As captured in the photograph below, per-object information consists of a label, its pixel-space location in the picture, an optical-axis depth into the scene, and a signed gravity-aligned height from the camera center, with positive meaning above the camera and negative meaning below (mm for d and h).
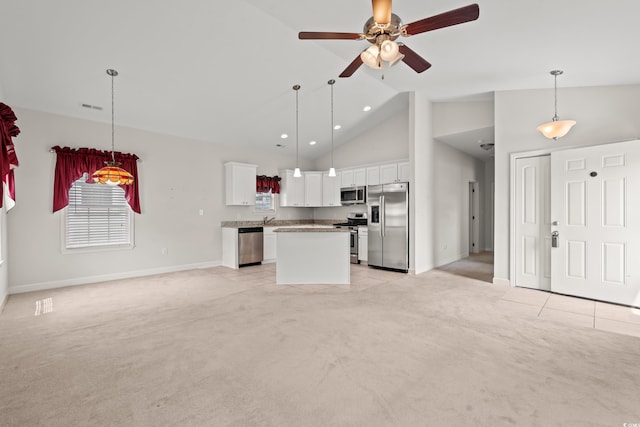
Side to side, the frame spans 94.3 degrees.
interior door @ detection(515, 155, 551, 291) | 4395 -169
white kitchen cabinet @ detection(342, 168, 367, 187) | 7109 +867
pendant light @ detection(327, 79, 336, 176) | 5028 +2226
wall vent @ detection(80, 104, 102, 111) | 4578 +1661
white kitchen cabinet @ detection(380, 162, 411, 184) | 6367 +880
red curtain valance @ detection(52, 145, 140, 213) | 4633 +778
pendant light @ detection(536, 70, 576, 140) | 3805 +1107
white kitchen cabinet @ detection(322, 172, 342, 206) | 7586 +603
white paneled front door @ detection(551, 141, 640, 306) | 3686 -126
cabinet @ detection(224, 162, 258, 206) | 6602 +665
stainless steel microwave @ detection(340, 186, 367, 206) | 7023 +413
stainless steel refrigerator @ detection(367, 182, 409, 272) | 5793 -265
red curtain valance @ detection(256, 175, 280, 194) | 7211 +717
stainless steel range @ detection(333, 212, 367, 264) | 6805 -298
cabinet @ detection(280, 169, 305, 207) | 7641 +585
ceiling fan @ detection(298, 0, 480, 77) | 2129 +1428
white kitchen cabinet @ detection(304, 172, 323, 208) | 7781 +619
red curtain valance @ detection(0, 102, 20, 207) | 2777 +732
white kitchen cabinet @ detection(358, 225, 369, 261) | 6637 -672
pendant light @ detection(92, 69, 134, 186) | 3680 +468
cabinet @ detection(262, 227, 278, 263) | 6839 -763
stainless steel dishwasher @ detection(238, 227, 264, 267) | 6383 -725
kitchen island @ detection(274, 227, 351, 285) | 4898 -801
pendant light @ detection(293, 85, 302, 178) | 4988 +2125
